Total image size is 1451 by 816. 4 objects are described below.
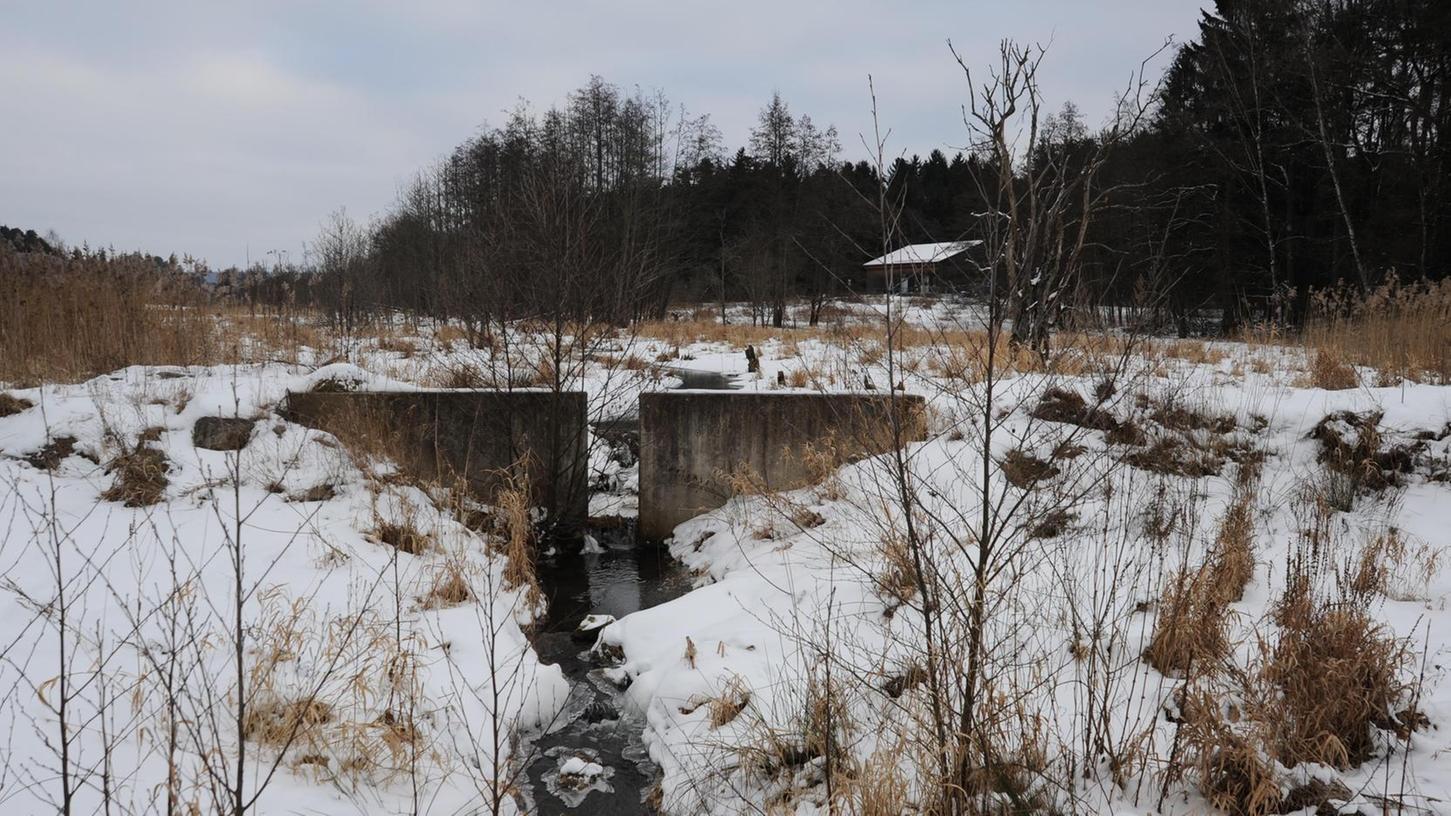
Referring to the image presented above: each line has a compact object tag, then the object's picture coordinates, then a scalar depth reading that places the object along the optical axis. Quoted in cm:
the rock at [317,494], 631
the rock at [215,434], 652
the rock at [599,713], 446
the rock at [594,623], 565
